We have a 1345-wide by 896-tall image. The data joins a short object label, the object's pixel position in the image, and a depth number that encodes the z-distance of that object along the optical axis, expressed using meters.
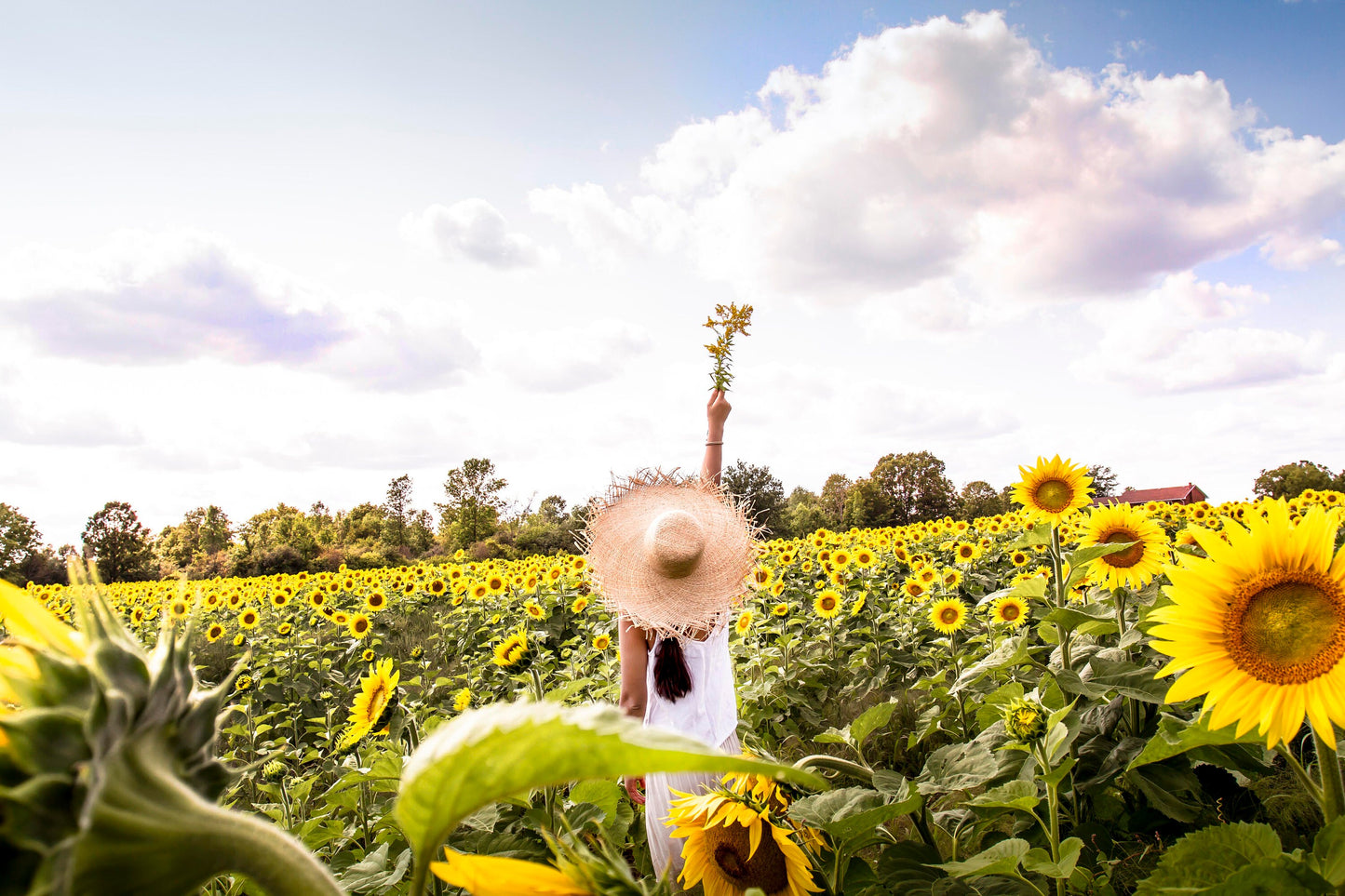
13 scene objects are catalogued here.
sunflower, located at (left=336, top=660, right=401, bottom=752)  3.52
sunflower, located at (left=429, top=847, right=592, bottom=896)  0.72
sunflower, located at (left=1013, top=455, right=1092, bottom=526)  3.99
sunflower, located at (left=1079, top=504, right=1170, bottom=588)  3.46
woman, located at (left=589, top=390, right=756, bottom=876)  3.87
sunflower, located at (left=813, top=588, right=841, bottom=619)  7.75
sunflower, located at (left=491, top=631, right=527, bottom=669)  4.41
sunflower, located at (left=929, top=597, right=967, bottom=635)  6.02
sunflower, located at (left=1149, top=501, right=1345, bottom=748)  1.53
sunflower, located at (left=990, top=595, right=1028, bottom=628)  5.55
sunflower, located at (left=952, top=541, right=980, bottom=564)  9.46
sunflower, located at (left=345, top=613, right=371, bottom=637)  8.74
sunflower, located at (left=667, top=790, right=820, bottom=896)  1.64
